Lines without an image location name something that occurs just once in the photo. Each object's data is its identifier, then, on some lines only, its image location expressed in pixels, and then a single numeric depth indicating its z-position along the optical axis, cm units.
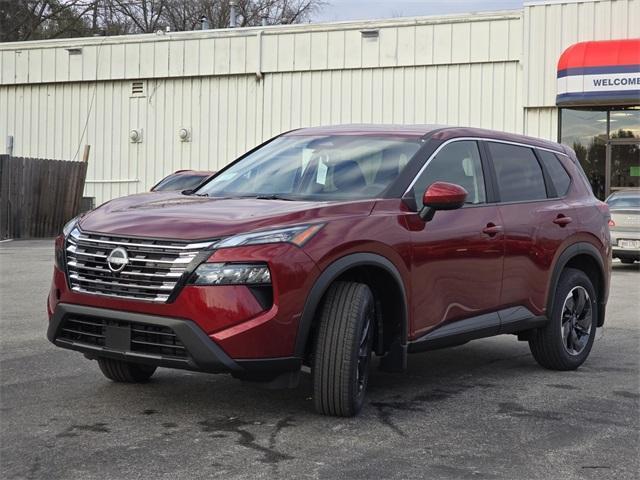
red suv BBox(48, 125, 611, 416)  505
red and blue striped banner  2405
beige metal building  2652
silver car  1711
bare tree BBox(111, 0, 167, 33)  5100
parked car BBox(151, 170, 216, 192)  1773
